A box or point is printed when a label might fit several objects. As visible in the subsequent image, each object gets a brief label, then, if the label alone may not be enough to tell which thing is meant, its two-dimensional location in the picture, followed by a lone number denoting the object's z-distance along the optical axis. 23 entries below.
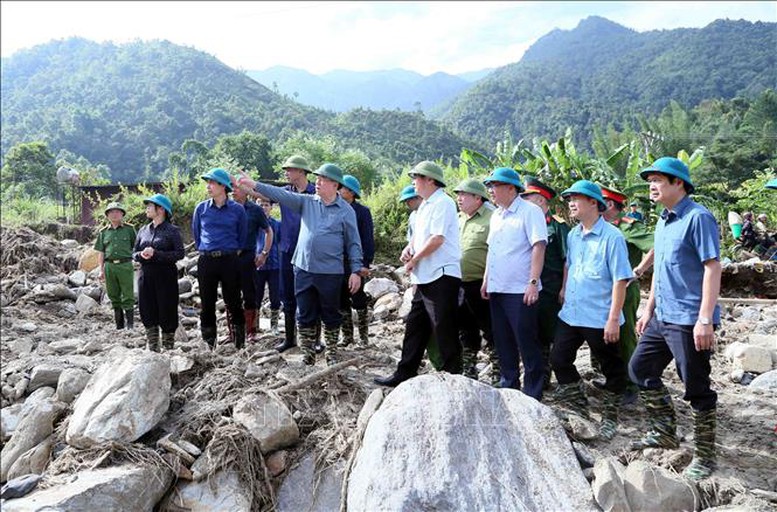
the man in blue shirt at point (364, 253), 5.33
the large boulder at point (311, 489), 3.28
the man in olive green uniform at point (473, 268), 4.18
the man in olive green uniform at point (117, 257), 6.59
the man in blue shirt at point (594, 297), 3.39
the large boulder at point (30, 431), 3.74
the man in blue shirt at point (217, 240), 4.95
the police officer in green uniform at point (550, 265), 4.15
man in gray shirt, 4.29
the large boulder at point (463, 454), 2.80
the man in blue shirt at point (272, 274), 6.28
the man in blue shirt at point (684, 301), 2.82
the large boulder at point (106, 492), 3.00
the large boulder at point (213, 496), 3.25
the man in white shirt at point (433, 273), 3.85
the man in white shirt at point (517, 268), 3.68
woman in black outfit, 5.07
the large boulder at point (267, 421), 3.51
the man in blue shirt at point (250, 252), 5.54
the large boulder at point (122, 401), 3.44
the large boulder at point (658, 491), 2.82
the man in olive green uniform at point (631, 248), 3.93
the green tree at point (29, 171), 32.16
